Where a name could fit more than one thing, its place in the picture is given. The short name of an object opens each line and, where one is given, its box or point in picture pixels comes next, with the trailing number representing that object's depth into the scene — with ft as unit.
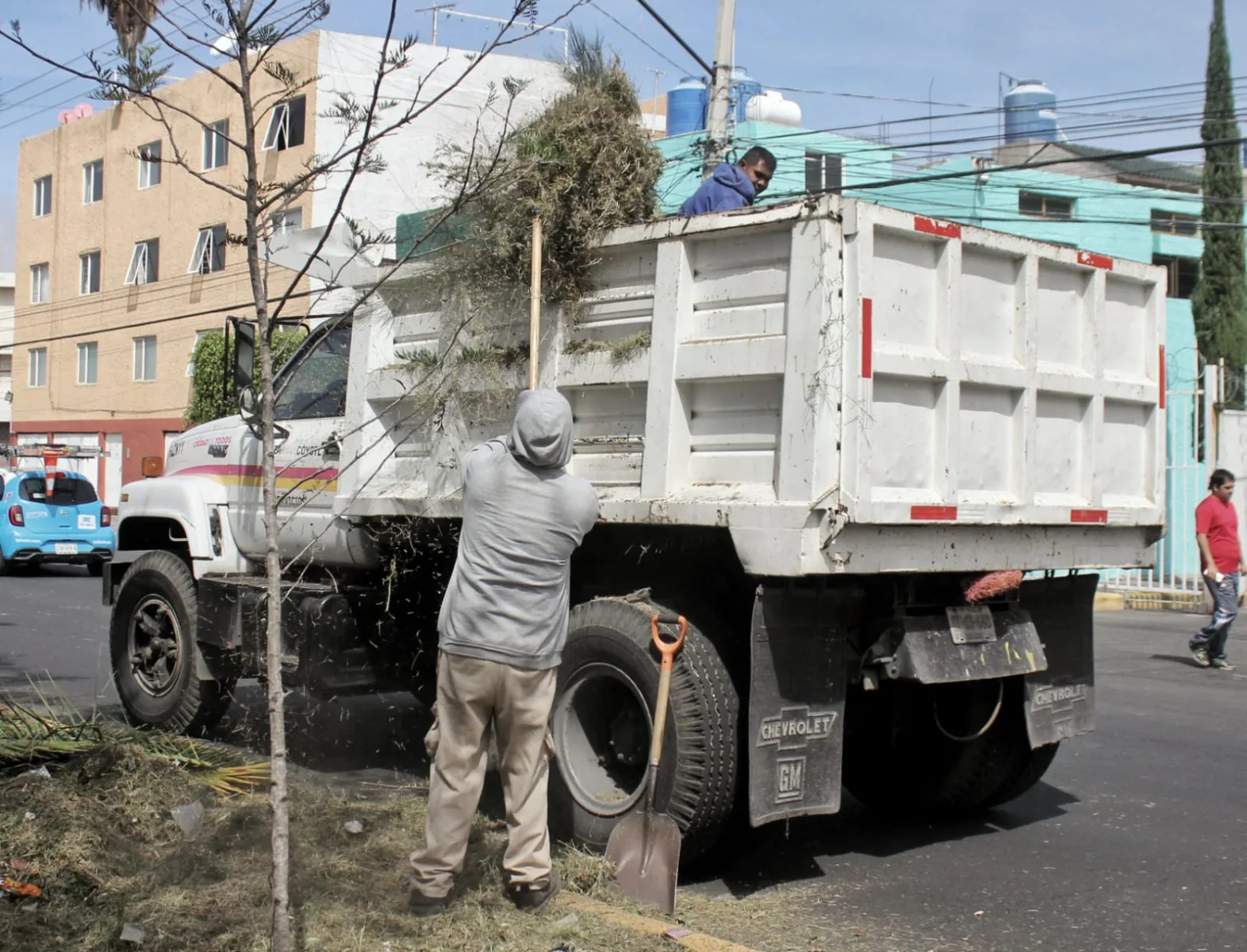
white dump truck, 16.19
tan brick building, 106.01
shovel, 15.75
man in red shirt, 37.88
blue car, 67.15
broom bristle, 17.72
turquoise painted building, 98.73
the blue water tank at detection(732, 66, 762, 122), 92.99
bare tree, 11.64
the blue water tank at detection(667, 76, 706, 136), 95.91
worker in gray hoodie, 14.94
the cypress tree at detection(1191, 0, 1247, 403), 102.58
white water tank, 98.58
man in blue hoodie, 20.11
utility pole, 48.73
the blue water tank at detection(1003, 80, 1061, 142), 116.16
